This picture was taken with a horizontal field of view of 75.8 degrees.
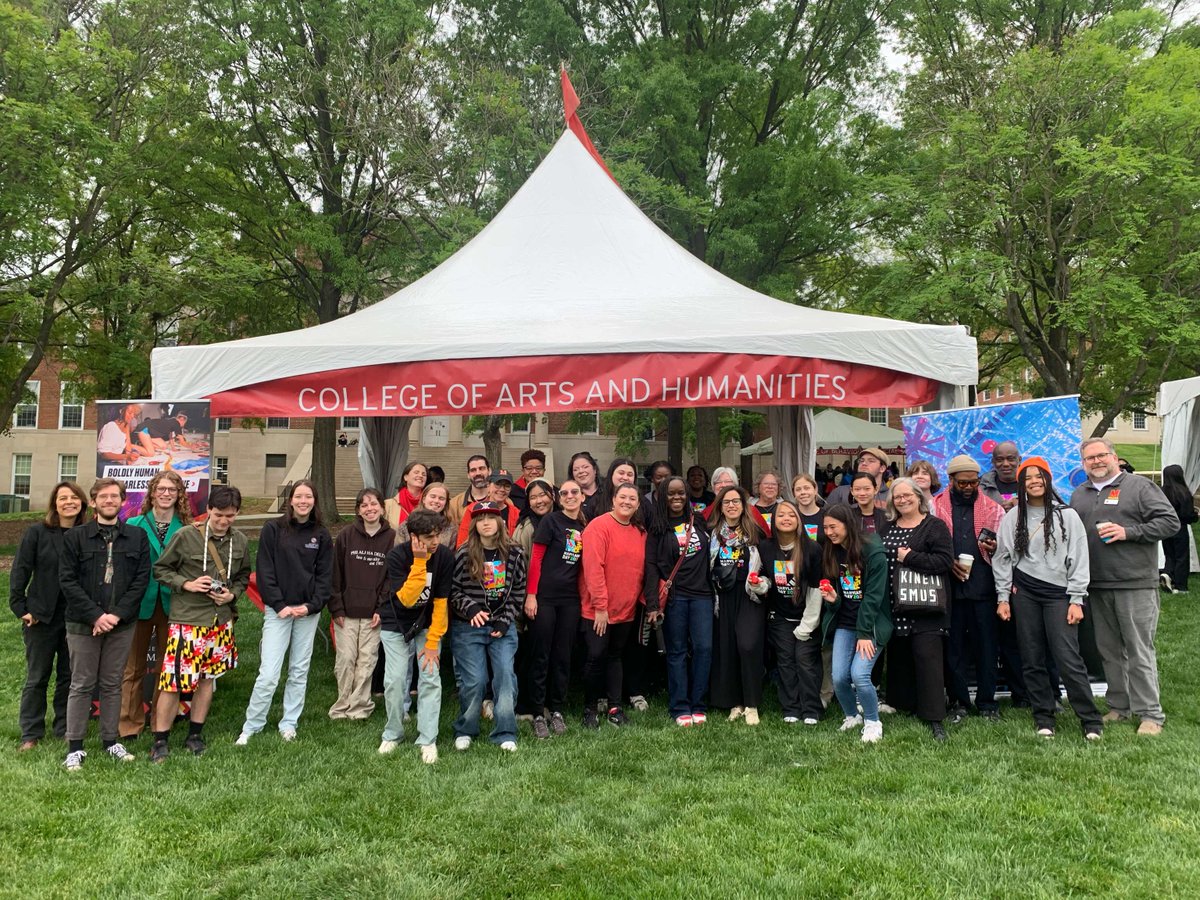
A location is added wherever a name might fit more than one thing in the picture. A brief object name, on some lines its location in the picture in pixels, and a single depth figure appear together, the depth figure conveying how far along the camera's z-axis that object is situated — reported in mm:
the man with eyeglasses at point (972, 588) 5332
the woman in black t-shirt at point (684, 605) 5422
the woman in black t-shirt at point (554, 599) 5344
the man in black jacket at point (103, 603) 4594
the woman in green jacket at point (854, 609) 4941
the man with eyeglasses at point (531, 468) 6457
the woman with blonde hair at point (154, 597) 5191
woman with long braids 4887
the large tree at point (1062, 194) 12867
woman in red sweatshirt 5273
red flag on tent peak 9461
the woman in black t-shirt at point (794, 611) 5266
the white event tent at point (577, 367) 5766
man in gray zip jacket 4996
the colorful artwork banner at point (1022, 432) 5582
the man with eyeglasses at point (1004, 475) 5590
